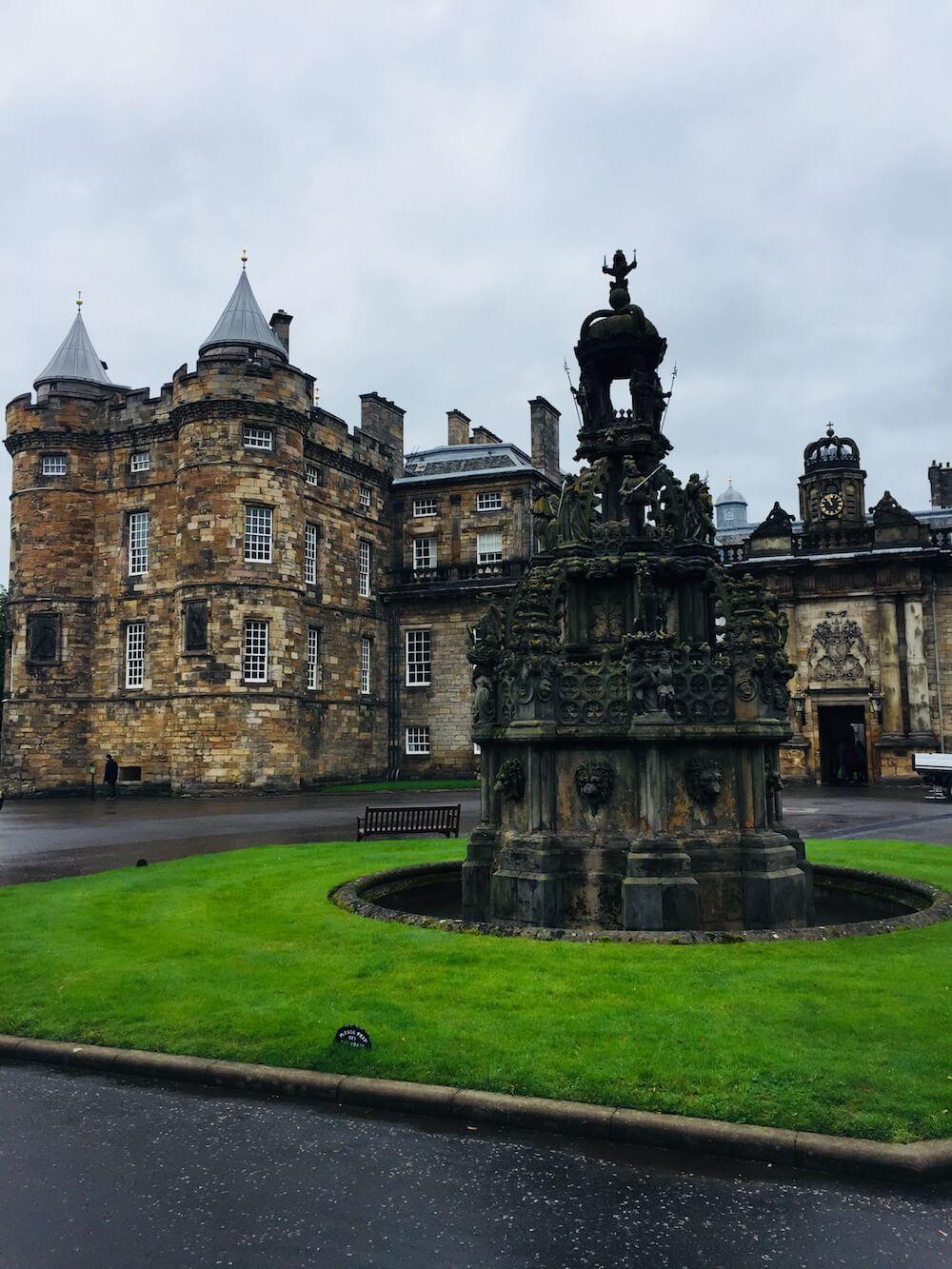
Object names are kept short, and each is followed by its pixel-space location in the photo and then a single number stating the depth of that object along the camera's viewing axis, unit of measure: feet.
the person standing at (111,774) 122.83
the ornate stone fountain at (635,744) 34.12
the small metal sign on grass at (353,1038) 21.66
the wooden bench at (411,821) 65.00
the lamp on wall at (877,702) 127.44
